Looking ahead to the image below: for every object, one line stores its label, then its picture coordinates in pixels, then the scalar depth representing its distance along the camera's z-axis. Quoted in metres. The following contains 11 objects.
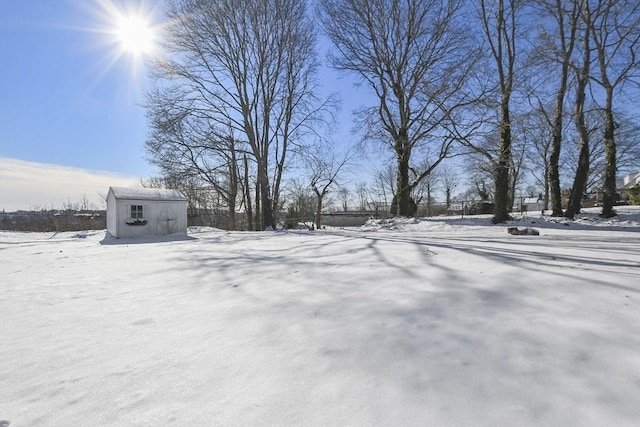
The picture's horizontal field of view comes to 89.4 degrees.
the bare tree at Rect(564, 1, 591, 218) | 13.20
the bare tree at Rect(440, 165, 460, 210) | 49.99
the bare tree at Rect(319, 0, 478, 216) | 14.69
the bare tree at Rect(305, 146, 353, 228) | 25.35
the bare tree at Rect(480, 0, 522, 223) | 13.91
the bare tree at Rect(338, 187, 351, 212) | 45.21
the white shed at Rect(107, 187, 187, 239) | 13.05
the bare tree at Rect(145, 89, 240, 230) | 15.29
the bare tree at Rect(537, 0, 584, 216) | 13.18
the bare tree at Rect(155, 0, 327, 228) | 15.21
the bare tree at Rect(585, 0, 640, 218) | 13.01
